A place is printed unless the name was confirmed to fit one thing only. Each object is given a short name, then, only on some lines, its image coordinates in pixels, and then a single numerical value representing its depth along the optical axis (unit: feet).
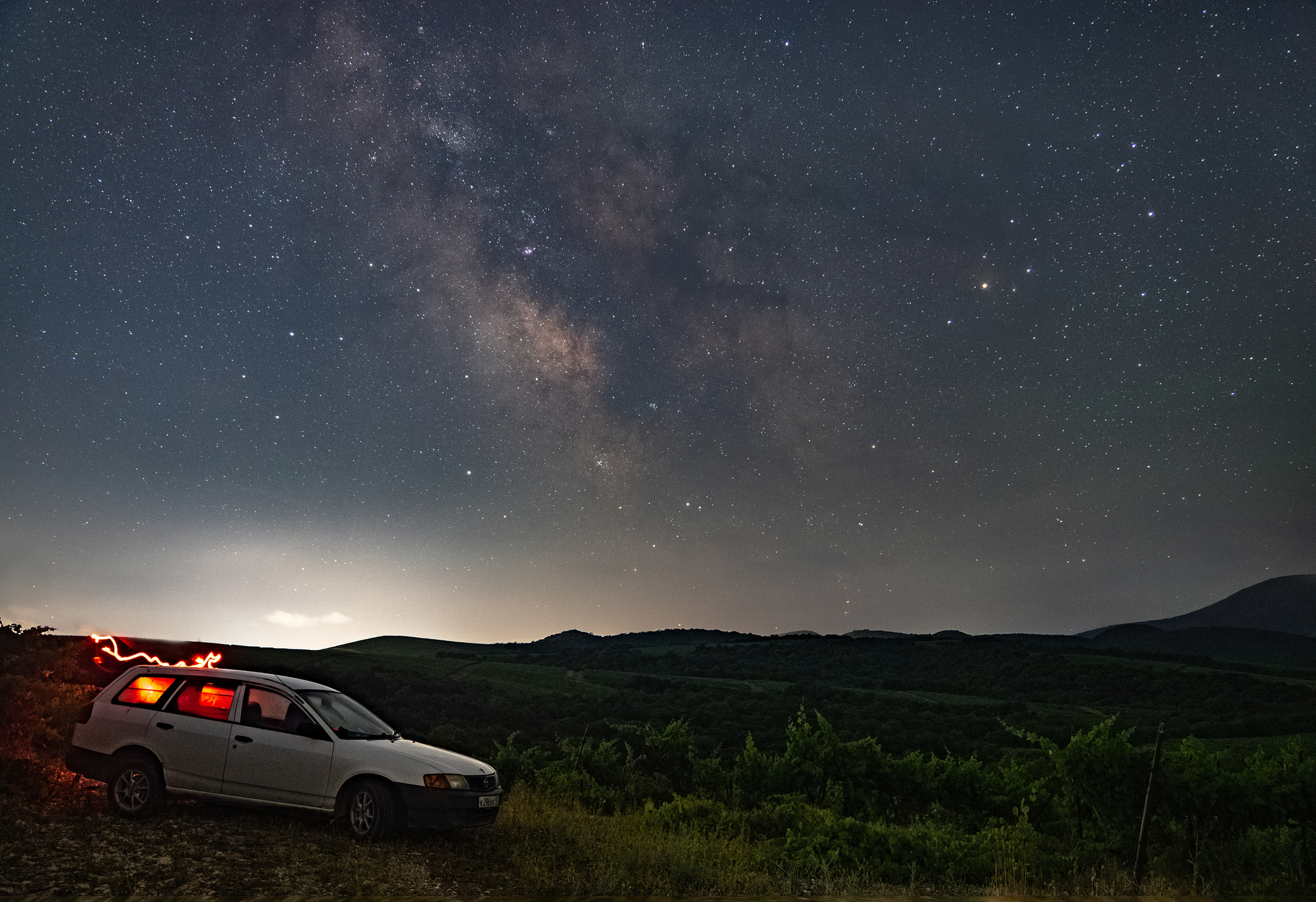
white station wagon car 30.55
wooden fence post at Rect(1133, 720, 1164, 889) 27.13
